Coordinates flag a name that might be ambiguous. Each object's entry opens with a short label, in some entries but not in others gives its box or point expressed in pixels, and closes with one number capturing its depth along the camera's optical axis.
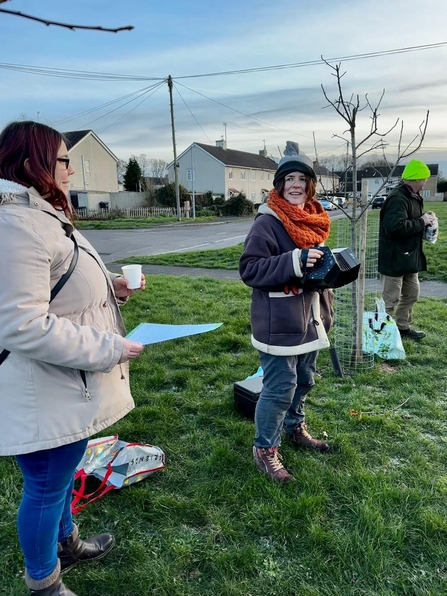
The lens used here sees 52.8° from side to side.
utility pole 28.37
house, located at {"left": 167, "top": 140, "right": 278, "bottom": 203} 46.62
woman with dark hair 1.43
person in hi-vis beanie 4.56
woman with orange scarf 2.43
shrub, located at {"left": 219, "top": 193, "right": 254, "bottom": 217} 35.50
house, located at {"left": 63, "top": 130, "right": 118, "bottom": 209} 36.84
